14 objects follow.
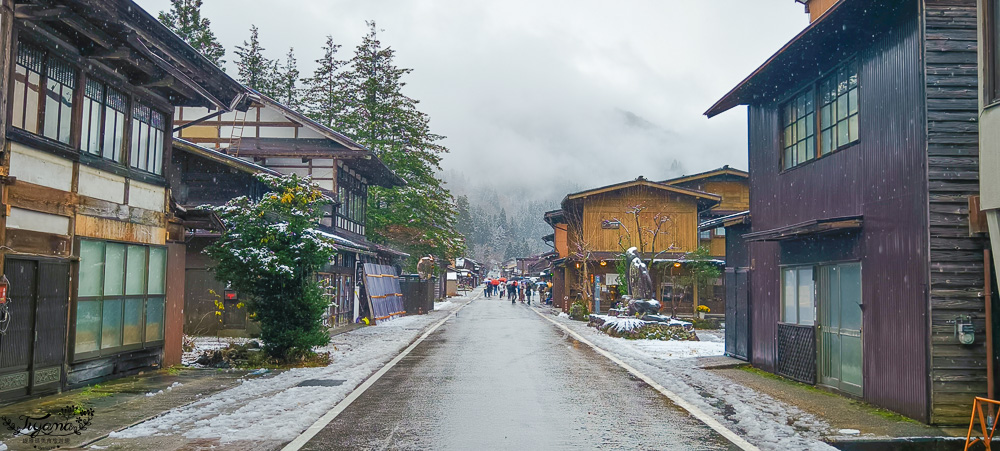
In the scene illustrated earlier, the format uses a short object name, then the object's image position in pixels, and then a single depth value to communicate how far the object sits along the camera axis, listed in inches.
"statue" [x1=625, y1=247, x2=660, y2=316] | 1000.9
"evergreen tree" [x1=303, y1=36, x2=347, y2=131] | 1948.8
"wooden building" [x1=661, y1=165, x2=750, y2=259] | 1707.7
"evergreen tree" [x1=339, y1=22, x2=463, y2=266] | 1700.3
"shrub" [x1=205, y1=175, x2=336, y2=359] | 610.9
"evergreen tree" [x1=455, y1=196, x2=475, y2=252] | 5506.9
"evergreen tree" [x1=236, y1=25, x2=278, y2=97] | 2188.7
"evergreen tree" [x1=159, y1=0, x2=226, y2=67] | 1927.9
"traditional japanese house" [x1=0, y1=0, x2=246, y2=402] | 400.8
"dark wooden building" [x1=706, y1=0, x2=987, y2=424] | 362.9
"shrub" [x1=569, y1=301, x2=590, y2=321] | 1414.9
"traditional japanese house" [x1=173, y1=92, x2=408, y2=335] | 1176.2
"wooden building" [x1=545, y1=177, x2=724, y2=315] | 1598.2
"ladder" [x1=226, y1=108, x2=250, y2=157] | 1210.8
